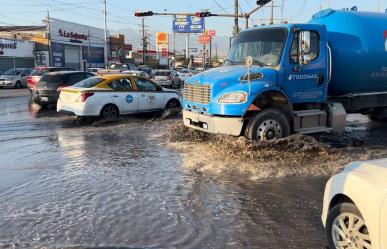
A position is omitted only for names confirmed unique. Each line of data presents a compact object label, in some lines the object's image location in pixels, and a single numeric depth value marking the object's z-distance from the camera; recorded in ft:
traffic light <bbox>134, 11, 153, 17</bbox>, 97.27
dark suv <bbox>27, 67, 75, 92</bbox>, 87.45
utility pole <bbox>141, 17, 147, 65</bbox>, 300.07
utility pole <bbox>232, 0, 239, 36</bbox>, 111.75
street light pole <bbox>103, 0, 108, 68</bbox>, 238.07
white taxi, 47.50
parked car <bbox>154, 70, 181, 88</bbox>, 122.21
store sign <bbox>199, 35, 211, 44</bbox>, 282.56
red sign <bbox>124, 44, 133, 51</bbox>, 319.21
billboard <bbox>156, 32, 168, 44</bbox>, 367.04
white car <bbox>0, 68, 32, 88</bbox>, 120.06
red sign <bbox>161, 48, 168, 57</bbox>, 363.02
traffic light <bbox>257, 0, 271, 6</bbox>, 83.66
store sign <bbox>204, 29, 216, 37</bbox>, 309.01
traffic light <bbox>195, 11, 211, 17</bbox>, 99.81
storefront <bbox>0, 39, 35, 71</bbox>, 173.68
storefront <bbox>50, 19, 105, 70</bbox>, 209.56
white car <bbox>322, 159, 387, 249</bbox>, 12.48
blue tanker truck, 30.89
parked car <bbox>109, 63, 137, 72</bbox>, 126.11
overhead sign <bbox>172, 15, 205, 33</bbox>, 224.94
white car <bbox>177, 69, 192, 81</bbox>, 140.08
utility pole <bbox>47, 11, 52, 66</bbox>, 201.57
